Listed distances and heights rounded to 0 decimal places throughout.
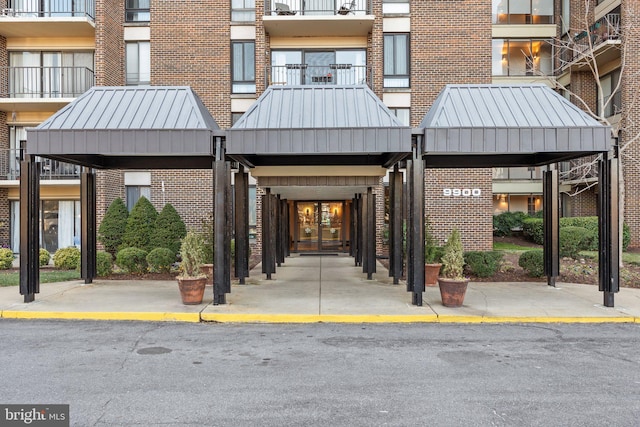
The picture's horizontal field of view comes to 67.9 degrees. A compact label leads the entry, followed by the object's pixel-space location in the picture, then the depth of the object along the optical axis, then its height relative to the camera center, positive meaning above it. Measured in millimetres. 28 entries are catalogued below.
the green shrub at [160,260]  13922 -1400
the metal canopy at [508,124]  8984 +1716
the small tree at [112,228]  17438 -578
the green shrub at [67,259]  15445 -1522
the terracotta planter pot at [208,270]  12031 -1472
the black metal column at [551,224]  11891 -293
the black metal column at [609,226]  9273 -266
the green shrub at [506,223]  26656 -598
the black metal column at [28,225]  9672 -260
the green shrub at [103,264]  13438 -1468
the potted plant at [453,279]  9359 -1316
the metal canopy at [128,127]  9125 +1653
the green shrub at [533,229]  23662 -883
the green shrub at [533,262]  13039 -1393
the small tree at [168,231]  17156 -677
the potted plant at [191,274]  9558 -1285
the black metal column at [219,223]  9562 -217
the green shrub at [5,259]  15466 -1536
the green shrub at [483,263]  13164 -1407
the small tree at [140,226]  17109 -507
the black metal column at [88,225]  12344 -330
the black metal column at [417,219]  9438 -134
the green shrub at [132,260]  13812 -1406
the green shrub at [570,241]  17484 -1054
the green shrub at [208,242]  12558 -818
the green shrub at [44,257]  15633 -1504
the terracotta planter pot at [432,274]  12375 -1608
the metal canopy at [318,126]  9109 +1663
